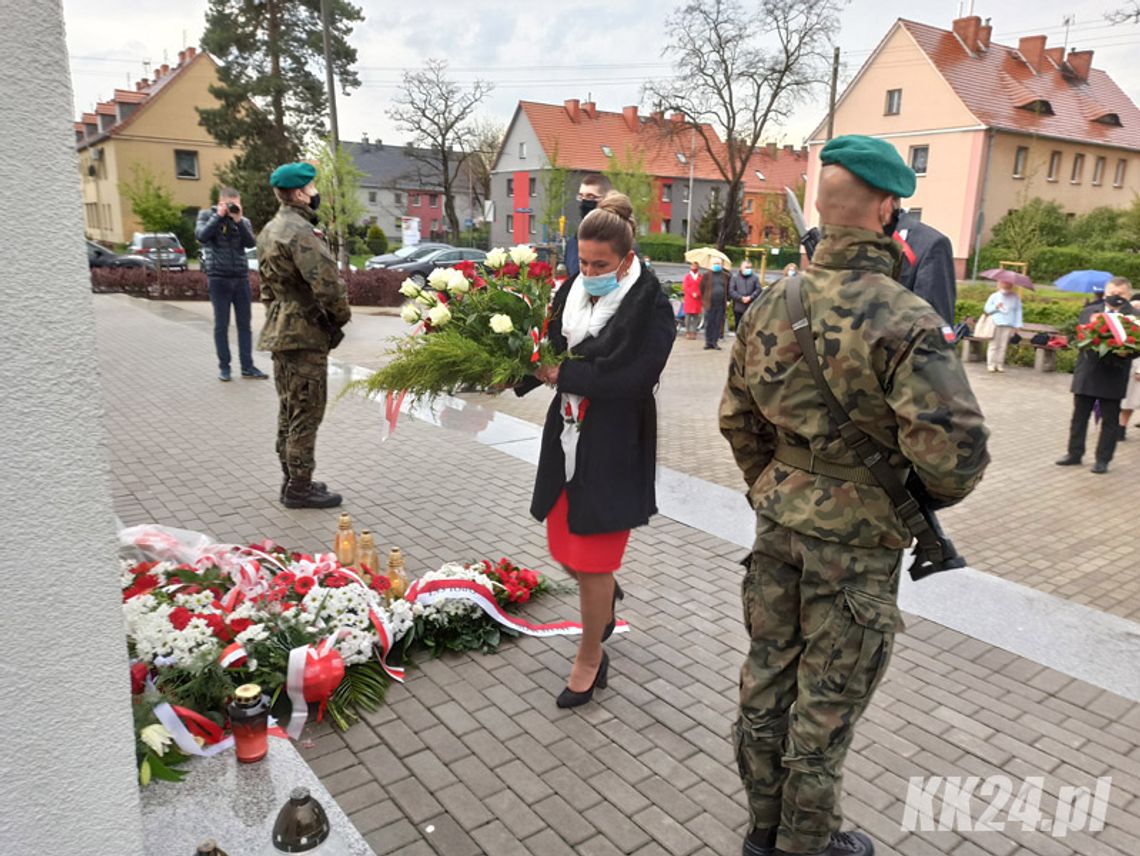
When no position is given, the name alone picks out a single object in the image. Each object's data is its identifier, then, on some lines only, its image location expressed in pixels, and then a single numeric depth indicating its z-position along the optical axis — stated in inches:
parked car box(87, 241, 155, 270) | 1105.4
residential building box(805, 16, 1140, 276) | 1633.9
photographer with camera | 414.6
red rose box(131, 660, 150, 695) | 130.9
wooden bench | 582.6
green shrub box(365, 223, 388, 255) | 2055.9
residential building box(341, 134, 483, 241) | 3014.3
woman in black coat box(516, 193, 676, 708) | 133.3
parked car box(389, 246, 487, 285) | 1150.7
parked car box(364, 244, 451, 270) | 1273.4
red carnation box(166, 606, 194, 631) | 145.3
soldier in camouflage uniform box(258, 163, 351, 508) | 226.4
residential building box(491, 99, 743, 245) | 2401.6
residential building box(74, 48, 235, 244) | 1973.4
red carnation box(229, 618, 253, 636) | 149.1
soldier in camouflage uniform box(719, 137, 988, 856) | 90.5
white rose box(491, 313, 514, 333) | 133.5
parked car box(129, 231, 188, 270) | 1198.3
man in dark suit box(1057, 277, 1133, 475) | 310.3
